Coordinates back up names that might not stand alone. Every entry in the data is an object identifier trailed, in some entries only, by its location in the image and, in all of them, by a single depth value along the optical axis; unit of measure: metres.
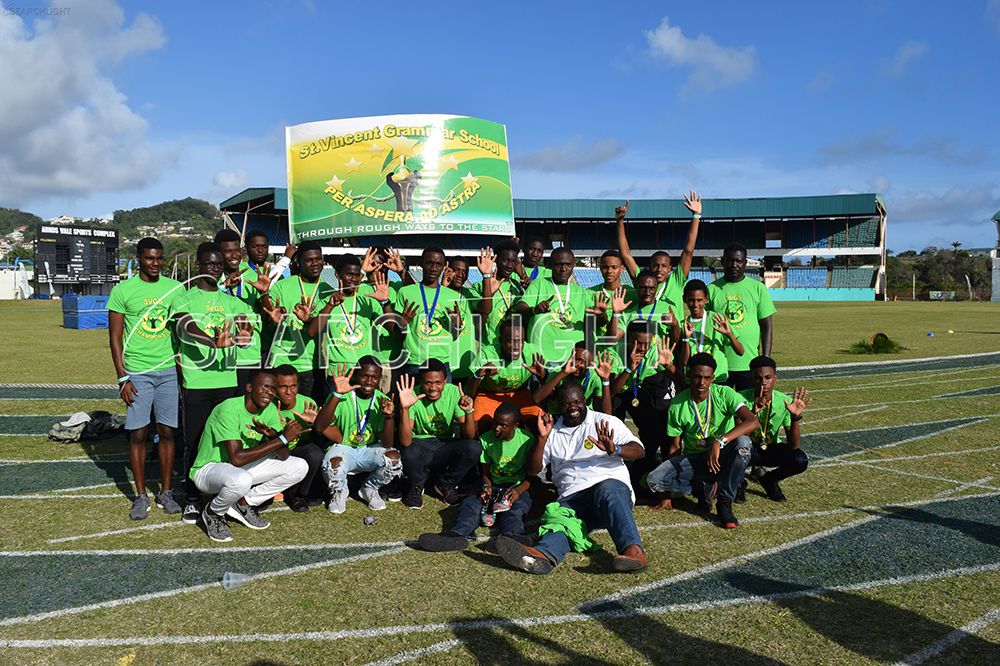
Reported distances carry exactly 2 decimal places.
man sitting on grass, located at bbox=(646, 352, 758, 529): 5.68
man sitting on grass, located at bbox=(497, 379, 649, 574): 4.88
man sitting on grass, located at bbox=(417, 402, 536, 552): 5.29
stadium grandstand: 61.62
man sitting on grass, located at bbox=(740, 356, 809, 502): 5.95
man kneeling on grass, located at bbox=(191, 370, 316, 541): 5.36
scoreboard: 65.56
